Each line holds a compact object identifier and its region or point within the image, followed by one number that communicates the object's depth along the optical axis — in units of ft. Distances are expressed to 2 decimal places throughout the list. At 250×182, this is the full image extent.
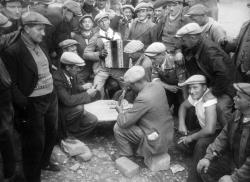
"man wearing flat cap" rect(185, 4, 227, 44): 19.99
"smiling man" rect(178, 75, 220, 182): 16.26
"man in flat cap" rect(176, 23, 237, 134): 17.20
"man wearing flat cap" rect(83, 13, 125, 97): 23.39
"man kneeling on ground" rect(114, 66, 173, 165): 16.93
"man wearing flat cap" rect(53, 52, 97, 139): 17.58
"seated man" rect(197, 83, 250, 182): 13.48
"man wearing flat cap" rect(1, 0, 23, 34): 19.25
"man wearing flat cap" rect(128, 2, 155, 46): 24.49
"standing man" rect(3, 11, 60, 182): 13.76
